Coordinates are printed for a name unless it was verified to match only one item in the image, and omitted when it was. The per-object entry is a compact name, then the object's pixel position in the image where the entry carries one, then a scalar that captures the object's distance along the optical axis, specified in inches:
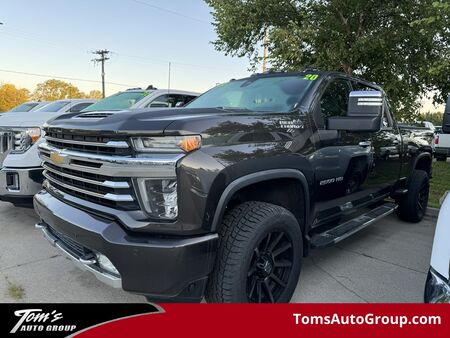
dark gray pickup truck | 85.1
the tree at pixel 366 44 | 409.4
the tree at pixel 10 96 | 2484.0
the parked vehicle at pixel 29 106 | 392.7
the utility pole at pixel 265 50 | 507.4
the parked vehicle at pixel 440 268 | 69.6
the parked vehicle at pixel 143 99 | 243.4
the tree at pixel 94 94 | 3055.9
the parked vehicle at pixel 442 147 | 641.0
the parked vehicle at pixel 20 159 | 173.0
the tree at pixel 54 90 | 2869.1
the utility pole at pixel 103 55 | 2004.2
